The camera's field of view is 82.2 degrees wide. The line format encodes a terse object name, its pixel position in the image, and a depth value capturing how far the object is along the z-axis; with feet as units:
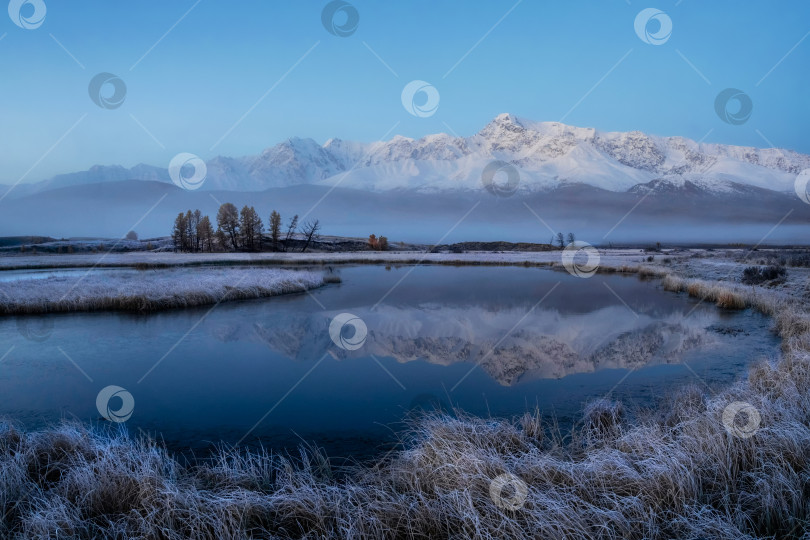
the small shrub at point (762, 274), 91.87
